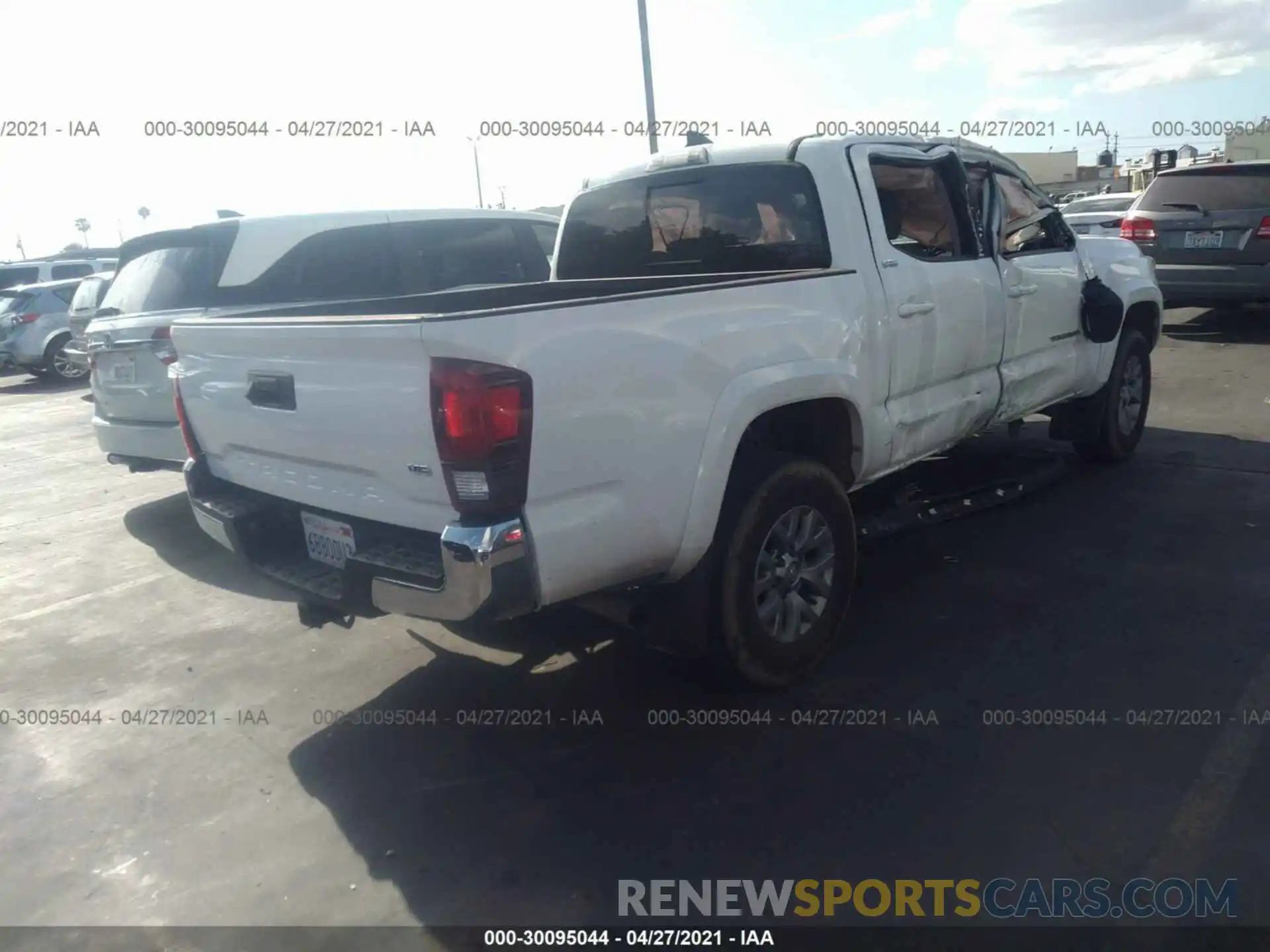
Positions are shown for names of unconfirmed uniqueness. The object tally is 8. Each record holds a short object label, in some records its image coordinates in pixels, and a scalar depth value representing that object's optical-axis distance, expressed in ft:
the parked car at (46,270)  66.28
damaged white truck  9.62
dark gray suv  32.81
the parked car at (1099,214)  45.19
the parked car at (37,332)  52.21
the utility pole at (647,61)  46.88
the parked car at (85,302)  37.63
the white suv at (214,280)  21.03
